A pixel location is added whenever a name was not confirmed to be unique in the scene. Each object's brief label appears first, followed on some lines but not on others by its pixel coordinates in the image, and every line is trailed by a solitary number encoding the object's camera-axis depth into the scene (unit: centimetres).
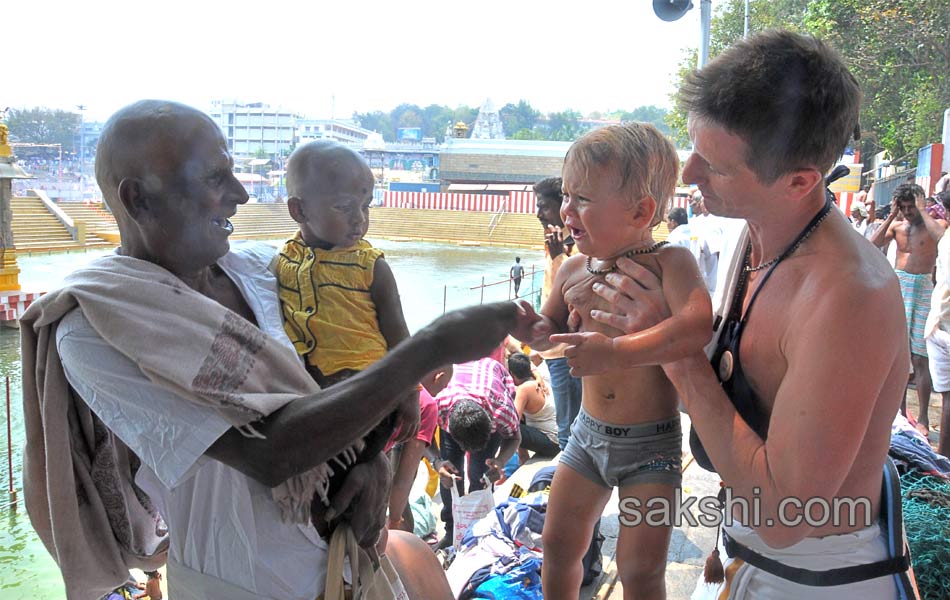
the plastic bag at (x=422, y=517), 412
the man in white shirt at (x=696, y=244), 489
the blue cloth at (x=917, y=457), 280
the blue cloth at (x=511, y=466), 482
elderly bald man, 111
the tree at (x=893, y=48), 599
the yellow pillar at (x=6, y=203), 254
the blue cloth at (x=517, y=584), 267
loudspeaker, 235
